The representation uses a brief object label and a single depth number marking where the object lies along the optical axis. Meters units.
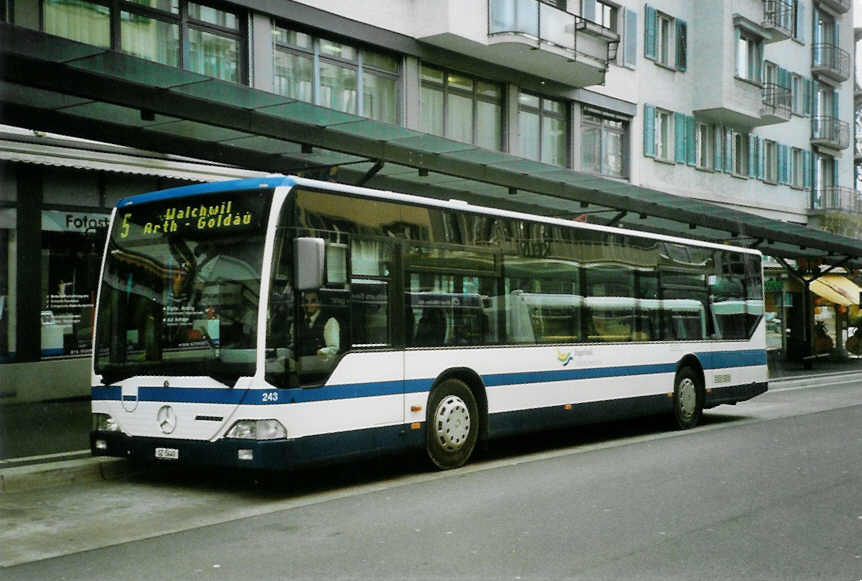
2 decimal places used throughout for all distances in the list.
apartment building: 13.01
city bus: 8.75
